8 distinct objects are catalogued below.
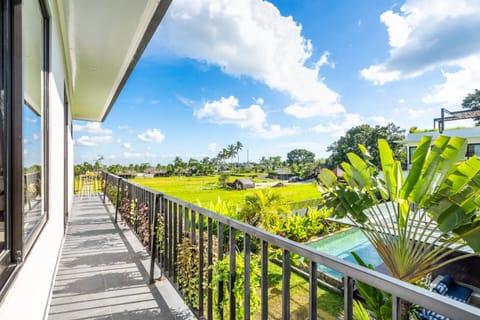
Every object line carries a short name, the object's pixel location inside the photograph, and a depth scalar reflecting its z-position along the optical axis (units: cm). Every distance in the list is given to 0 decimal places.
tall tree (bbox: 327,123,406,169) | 4181
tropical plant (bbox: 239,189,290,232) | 521
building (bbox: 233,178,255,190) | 3916
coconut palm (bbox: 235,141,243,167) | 6781
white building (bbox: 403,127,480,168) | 1530
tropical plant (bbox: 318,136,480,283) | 246
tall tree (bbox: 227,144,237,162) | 6675
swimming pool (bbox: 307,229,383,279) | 910
